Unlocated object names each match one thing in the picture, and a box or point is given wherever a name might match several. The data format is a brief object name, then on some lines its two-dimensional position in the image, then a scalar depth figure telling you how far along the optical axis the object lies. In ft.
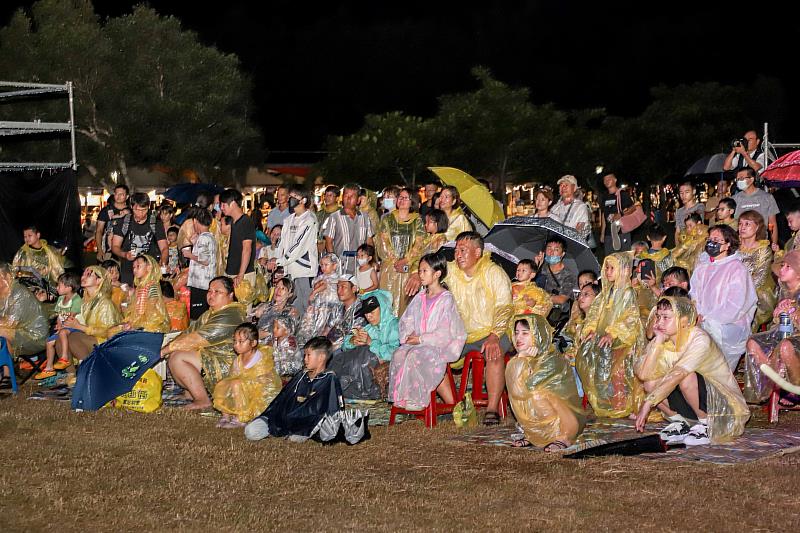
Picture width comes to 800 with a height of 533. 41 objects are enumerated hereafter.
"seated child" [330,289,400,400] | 27.14
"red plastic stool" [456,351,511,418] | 25.59
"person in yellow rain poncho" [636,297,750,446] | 22.56
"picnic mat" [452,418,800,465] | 21.35
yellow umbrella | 36.55
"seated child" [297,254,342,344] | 28.99
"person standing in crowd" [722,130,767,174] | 39.22
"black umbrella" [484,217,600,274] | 30.55
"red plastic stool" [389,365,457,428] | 24.86
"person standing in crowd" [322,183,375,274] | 35.96
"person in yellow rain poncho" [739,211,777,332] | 28.19
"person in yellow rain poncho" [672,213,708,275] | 31.35
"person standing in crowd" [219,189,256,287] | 32.94
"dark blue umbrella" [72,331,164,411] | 27.22
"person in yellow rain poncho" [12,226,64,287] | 36.42
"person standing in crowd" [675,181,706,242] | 36.24
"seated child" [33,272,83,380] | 30.58
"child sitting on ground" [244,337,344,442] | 23.38
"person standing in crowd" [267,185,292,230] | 43.78
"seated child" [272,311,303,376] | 29.78
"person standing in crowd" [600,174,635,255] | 40.47
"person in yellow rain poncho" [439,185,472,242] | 32.81
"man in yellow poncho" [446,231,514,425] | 25.82
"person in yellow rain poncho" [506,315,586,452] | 22.40
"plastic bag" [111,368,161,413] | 27.17
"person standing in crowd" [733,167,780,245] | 34.50
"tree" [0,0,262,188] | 102.32
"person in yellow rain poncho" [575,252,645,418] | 25.16
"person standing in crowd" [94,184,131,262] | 40.44
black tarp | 42.73
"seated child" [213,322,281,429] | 25.18
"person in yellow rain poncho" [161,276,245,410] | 27.20
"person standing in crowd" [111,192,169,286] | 36.81
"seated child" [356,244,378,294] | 31.94
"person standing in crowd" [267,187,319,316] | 33.45
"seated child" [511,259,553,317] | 27.81
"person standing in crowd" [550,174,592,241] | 35.86
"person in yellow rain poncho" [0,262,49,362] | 30.53
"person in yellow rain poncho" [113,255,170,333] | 29.94
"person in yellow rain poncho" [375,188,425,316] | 33.30
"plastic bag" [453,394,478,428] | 24.57
